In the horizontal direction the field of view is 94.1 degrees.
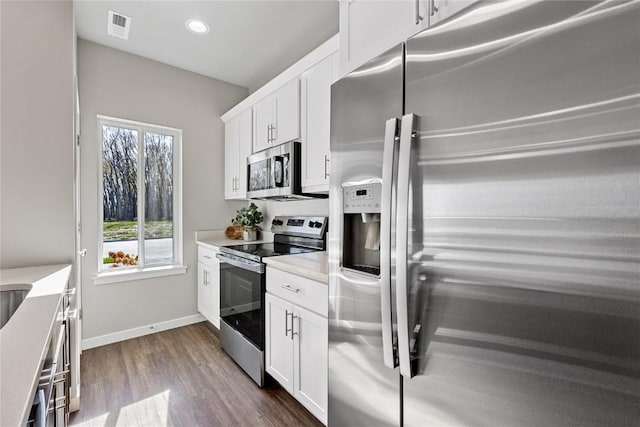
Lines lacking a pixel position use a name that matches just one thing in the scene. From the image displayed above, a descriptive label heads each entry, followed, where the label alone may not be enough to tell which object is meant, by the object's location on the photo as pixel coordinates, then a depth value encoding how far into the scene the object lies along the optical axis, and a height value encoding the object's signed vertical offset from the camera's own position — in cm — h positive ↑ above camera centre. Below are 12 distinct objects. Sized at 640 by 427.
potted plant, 330 -12
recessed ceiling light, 242 +153
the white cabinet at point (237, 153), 306 +63
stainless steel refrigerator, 61 -2
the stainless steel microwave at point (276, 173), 230 +31
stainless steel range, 212 -58
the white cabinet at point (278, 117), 232 +80
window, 292 +14
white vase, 330 -28
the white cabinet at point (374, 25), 111 +76
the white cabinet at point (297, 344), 163 -80
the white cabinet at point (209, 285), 289 -77
